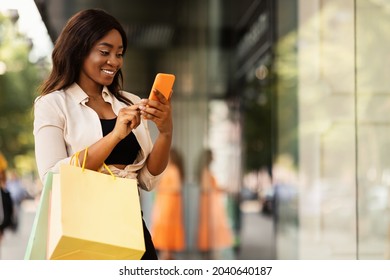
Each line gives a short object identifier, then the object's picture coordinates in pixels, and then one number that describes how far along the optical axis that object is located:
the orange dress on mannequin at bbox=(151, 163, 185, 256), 8.29
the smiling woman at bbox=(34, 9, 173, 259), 1.97
